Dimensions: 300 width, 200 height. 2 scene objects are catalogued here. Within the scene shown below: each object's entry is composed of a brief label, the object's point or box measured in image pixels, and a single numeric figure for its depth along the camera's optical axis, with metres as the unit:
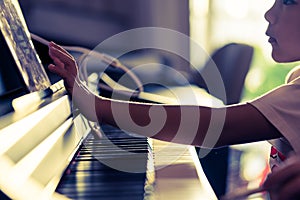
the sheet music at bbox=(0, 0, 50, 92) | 0.84
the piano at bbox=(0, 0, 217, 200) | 0.60
